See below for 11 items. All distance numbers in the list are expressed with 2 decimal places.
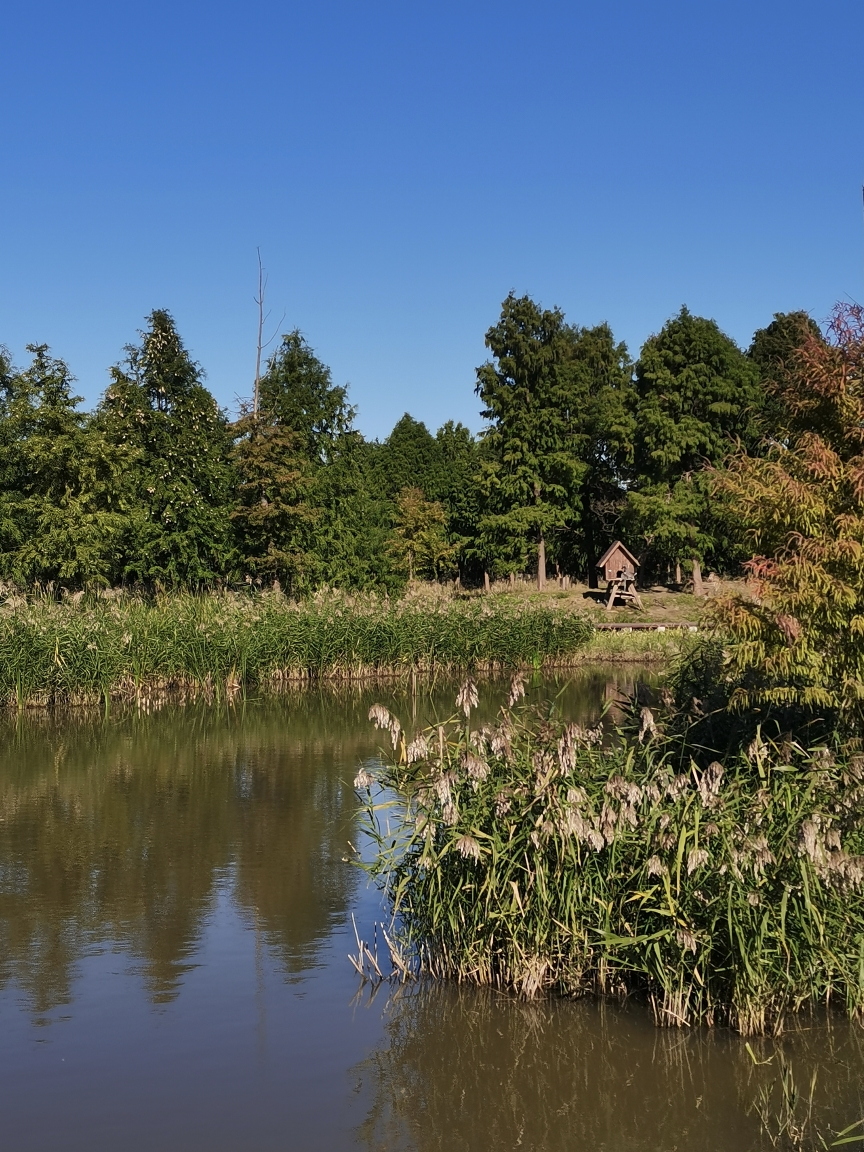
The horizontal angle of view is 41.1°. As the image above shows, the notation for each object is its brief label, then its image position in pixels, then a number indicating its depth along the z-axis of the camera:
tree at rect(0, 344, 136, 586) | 26.62
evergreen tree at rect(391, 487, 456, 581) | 44.56
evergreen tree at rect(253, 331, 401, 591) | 31.38
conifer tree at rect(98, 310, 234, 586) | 30.83
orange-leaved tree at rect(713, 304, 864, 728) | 7.43
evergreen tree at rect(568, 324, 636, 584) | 42.47
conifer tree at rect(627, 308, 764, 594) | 39.53
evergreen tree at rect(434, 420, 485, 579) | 46.12
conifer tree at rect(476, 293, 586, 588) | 42.56
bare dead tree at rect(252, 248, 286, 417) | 36.55
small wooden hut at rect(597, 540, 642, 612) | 37.28
